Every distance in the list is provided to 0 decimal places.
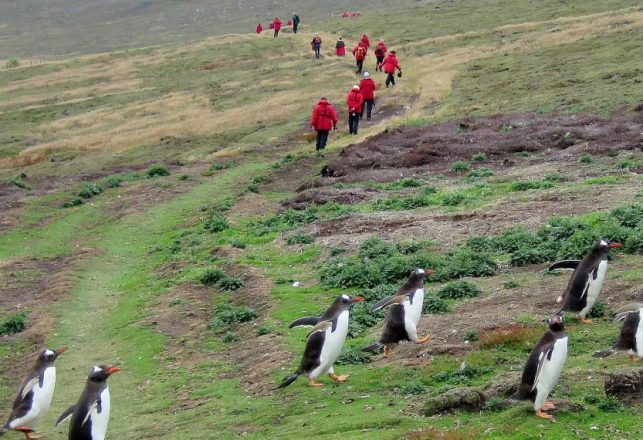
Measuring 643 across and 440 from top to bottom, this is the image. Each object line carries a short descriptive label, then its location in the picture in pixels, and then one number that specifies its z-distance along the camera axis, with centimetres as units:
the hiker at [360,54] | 7088
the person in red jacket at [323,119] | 4369
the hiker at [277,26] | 10348
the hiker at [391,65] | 6191
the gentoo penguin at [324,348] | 1483
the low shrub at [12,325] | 2284
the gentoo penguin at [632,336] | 1323
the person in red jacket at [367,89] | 4994
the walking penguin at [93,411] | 1328
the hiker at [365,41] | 7528
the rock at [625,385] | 1222
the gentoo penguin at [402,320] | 1566
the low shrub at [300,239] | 2680
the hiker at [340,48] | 8350
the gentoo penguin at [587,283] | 1577
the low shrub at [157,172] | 4541
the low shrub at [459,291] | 1905
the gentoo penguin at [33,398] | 1466
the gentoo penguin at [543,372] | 1184
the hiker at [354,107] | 4756
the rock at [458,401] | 1251
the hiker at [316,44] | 8512
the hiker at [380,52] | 6938
